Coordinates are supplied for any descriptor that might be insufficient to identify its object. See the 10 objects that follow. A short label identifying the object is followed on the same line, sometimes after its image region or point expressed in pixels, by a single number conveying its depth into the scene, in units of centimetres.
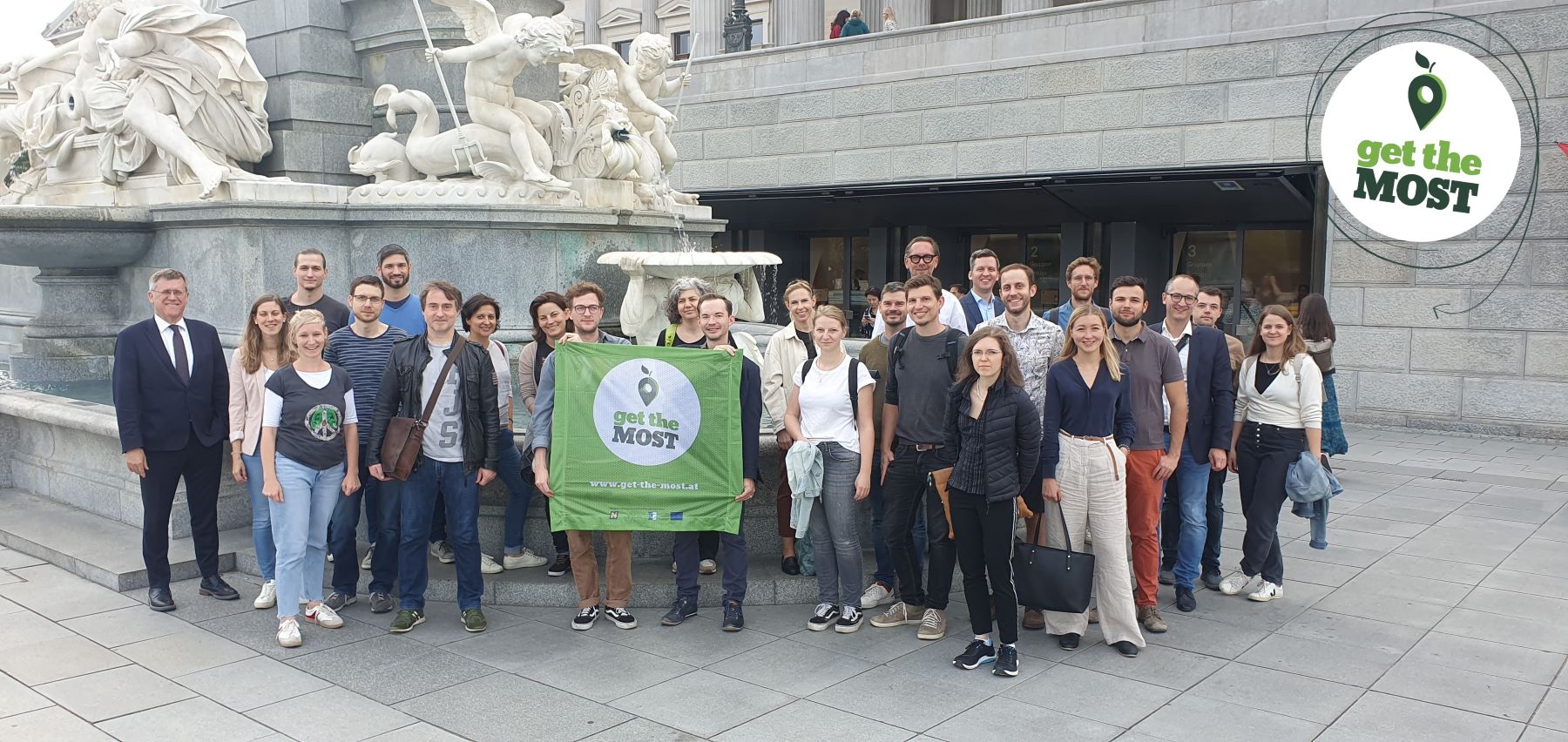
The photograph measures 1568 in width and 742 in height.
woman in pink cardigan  617
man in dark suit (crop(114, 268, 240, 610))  631
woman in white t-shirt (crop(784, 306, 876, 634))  606
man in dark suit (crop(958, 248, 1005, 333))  734
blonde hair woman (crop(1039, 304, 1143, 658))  580
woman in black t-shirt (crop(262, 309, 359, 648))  586
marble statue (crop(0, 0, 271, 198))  957
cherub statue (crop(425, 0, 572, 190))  926
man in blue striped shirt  623
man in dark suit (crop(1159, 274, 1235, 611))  666
